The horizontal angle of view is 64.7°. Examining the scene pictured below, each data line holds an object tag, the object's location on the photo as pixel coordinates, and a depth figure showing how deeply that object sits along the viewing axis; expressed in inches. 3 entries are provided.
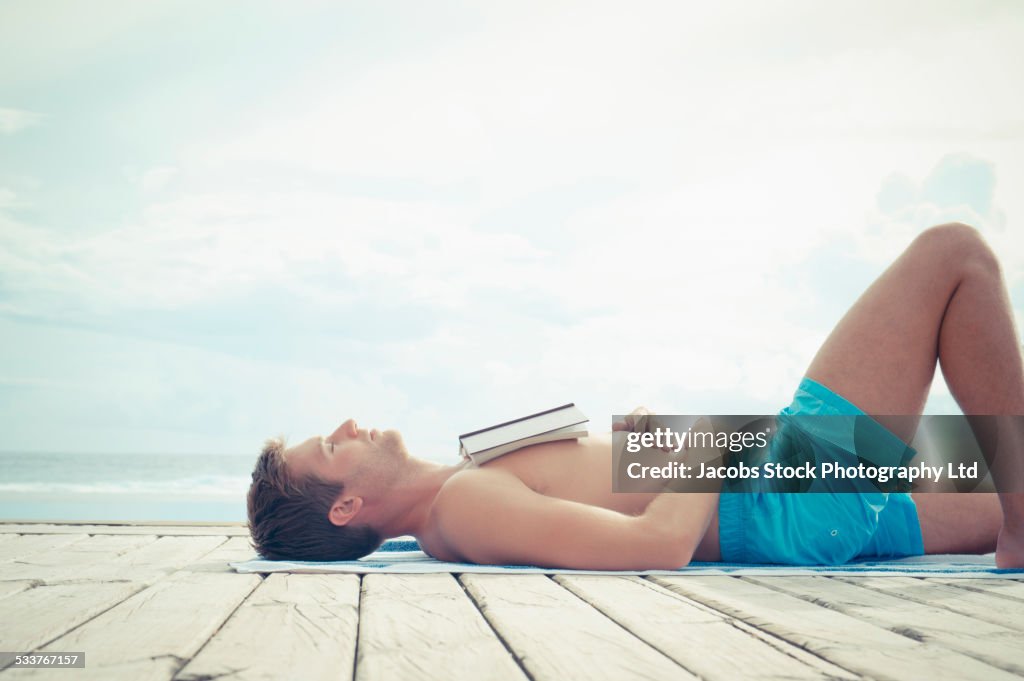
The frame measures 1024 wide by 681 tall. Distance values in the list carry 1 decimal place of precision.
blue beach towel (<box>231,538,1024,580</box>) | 94.9
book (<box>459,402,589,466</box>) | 107.0
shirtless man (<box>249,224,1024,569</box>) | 95.3
